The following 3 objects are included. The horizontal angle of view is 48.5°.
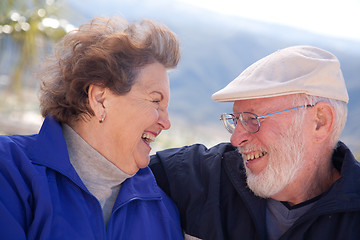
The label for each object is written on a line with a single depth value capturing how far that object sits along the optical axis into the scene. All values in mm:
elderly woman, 1653
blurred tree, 3955
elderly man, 1848
